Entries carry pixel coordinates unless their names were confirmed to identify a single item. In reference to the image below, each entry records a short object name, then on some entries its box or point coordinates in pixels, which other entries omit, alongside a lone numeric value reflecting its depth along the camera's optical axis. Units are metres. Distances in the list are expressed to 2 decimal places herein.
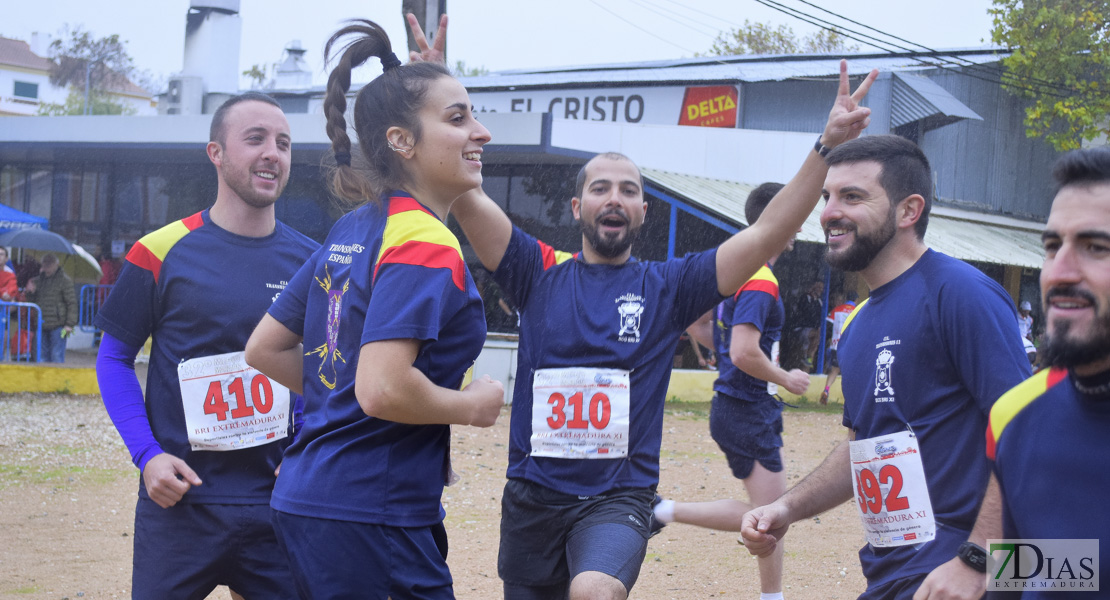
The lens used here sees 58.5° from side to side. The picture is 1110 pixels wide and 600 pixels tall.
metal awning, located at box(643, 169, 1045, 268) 16.96
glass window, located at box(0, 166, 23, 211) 25.47
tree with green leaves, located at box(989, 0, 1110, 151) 22.00
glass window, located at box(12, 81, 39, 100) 79.25
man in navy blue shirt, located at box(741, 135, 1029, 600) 2.88
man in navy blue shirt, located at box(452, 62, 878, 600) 3.49
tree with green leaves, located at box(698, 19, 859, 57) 42.41
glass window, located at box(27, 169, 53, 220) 25.05
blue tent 19.64
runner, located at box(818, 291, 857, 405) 17.41
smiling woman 2.38
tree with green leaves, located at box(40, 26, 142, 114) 69.38
